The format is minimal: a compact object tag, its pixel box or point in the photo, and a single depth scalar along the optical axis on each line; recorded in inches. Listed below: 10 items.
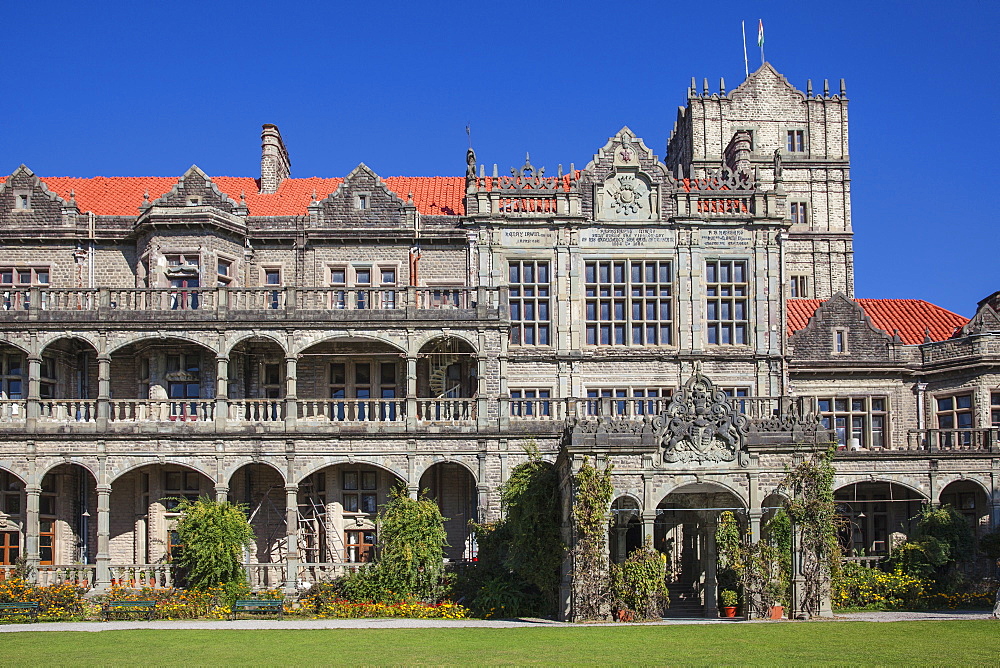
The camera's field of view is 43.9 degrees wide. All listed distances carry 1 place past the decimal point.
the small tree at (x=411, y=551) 1172.5
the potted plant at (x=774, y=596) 1036.5
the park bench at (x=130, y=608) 1128.2
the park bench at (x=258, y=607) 1145.4
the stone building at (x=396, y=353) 1300.4
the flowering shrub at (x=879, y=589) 1184.8
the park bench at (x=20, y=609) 1107.9
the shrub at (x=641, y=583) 1013.8
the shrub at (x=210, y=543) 1178.6
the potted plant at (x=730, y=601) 1082.7
